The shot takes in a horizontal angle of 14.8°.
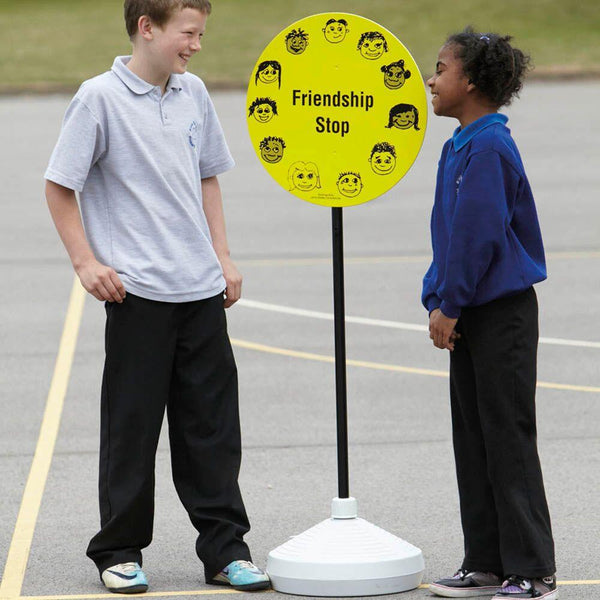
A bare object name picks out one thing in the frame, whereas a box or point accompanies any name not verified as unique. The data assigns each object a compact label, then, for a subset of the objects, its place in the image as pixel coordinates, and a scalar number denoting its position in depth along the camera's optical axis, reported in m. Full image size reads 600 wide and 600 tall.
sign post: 8.10
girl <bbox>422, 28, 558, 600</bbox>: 7.42
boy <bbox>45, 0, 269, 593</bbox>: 7.92
